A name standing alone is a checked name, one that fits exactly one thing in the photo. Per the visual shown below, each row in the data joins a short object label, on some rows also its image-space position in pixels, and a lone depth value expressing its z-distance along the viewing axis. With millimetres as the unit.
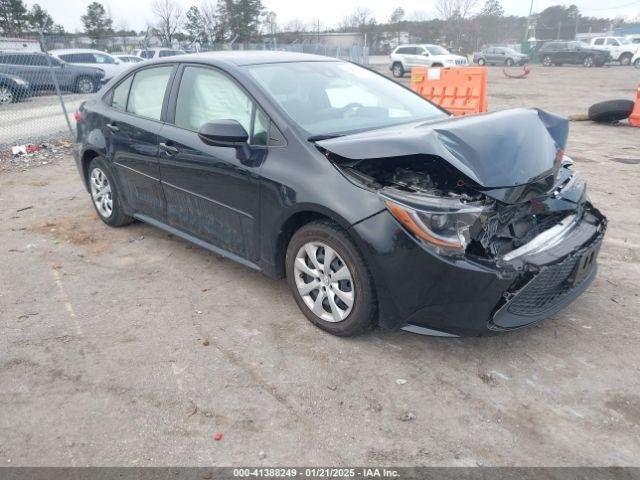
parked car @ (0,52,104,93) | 10328
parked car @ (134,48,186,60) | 21344
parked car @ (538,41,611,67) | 33500
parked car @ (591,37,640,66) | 33816
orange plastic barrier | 10395
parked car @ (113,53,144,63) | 22331
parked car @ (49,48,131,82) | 19172
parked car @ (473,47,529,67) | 37406
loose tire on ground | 10211
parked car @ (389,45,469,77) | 27391
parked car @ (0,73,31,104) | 10625
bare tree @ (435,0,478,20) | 62662
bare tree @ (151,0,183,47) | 54784
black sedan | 2637
